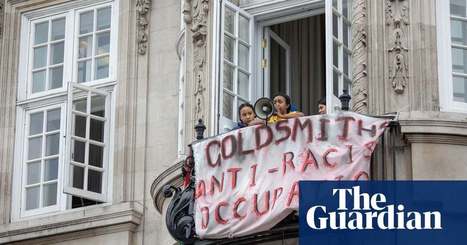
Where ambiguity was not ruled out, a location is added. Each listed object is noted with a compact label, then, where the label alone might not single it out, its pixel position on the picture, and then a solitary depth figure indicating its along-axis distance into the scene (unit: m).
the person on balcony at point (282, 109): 21.78
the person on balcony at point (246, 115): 22.19
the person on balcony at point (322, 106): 21.77
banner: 21.00
